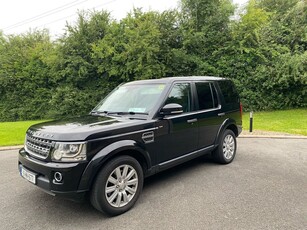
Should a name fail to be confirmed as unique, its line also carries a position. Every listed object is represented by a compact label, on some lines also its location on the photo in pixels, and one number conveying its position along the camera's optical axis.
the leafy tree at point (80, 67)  16.91
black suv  2.67
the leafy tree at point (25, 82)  18.42
